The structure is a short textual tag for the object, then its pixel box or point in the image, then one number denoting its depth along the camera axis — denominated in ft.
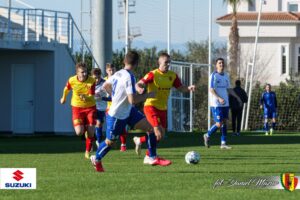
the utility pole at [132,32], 206.36
